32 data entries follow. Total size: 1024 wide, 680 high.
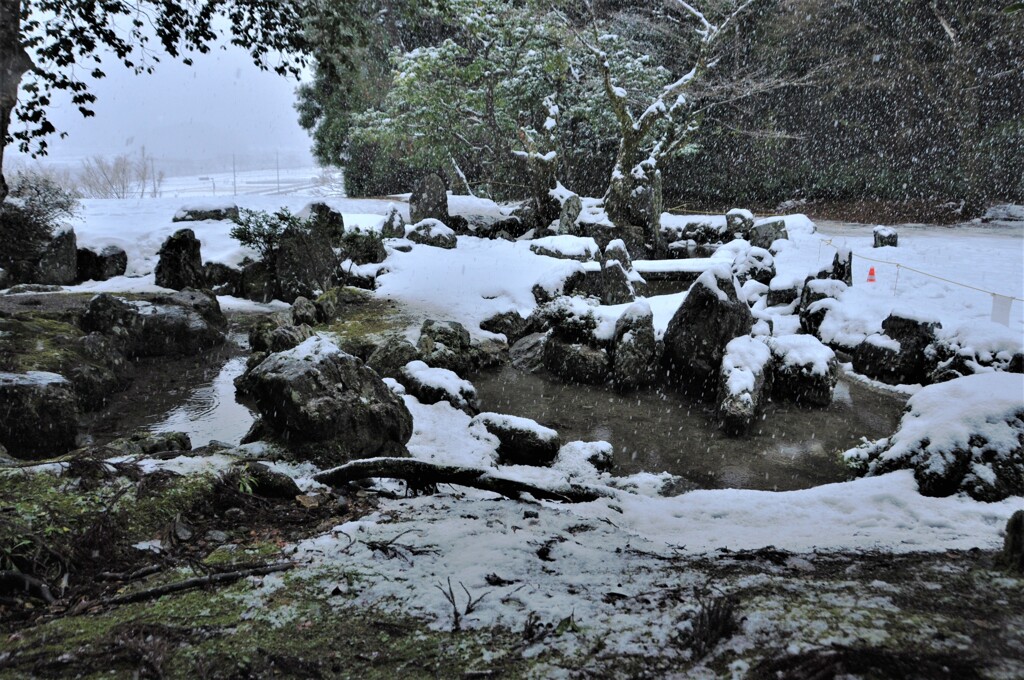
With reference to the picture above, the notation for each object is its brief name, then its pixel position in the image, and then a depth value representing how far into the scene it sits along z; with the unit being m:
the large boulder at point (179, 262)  12.62
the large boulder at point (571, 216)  18.86
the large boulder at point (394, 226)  17.36
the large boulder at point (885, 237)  17.11
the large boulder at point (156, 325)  9.09
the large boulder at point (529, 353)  10.08
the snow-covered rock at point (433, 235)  16.59
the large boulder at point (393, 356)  8.76
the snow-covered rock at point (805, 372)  8.65
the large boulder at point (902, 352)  9.52
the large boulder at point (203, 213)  16.62
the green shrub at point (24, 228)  12.27
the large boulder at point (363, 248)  13.94
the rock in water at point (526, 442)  6.61
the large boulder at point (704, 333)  9.15
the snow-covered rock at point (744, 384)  7.82
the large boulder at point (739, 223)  19.70
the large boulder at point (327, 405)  4.95
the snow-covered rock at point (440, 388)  7.88
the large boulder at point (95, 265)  13.41
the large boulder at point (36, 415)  5.28
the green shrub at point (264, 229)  12.49
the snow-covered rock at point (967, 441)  4.50
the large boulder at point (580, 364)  9.39
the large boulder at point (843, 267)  13.32
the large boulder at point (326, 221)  13.23
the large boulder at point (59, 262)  12.60
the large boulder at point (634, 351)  9.26
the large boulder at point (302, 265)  12.81
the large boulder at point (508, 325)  11.59
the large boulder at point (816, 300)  11.93
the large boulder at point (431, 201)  19.72
